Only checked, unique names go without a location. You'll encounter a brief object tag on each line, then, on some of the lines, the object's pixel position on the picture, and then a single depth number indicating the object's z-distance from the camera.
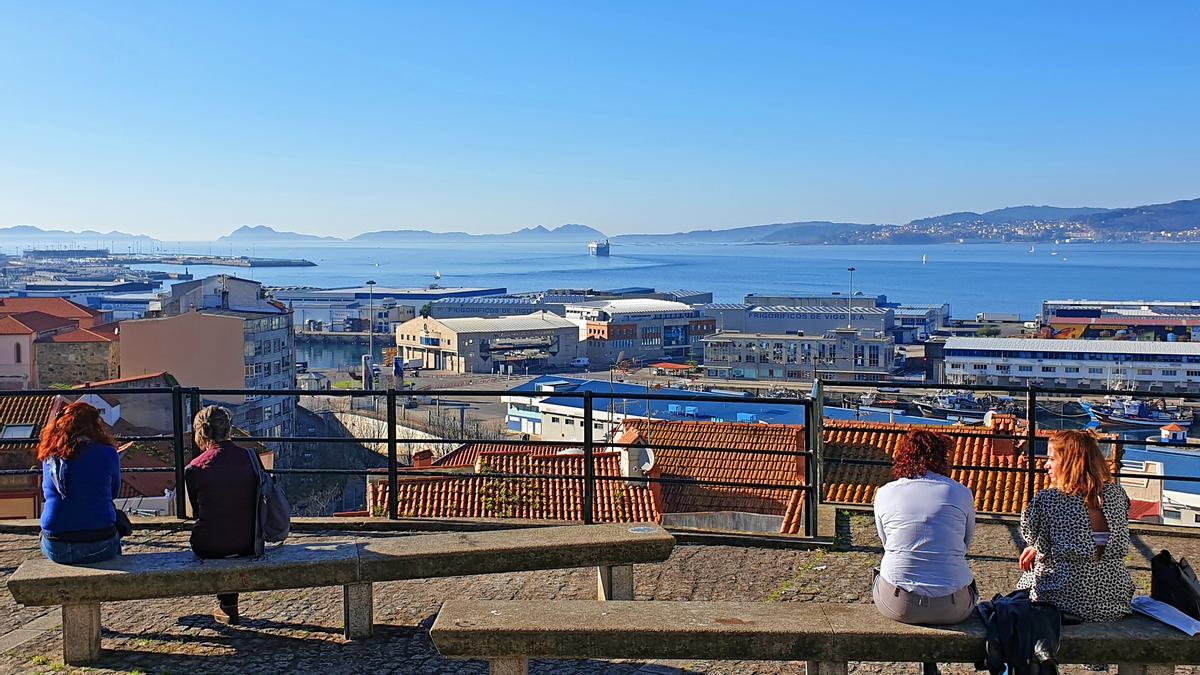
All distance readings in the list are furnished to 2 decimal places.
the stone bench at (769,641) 3.69
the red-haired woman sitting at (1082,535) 3.84
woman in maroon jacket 4.67
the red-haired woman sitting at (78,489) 4.61
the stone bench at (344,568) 4.36
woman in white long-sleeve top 3.80
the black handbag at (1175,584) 3.80
